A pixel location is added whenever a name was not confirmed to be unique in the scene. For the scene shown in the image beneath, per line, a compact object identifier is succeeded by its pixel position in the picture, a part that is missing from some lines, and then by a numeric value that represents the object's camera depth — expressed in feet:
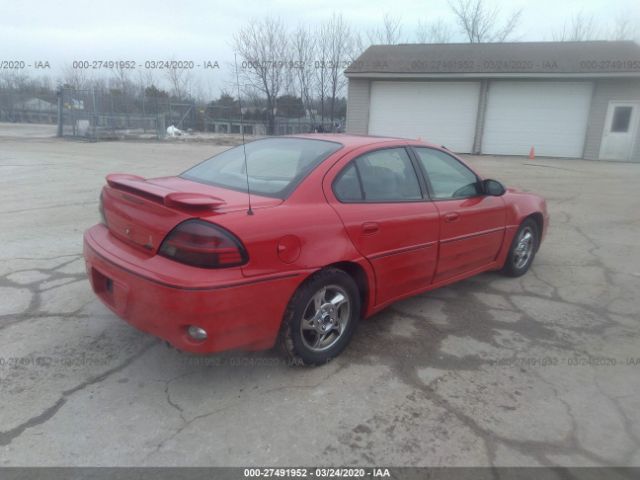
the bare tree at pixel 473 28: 111.65
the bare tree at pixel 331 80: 98.89
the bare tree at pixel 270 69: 89.92
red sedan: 8.14
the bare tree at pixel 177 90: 118.62
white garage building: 59.72
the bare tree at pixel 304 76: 97.81
